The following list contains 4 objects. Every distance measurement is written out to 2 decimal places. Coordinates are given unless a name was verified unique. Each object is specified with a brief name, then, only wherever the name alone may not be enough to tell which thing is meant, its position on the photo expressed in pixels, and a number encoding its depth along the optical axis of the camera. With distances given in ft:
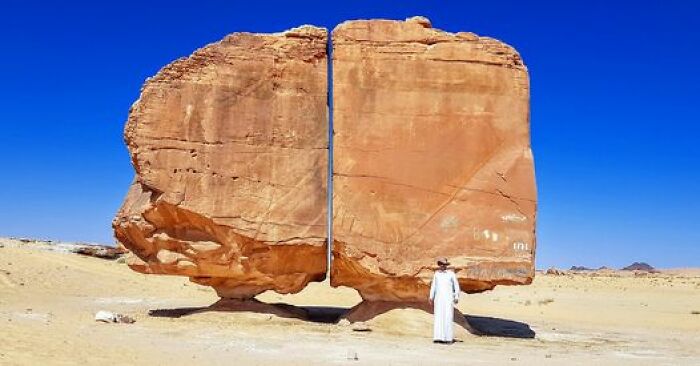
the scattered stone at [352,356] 29.90
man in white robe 37.50
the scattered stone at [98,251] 94.02
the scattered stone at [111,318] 40.77
